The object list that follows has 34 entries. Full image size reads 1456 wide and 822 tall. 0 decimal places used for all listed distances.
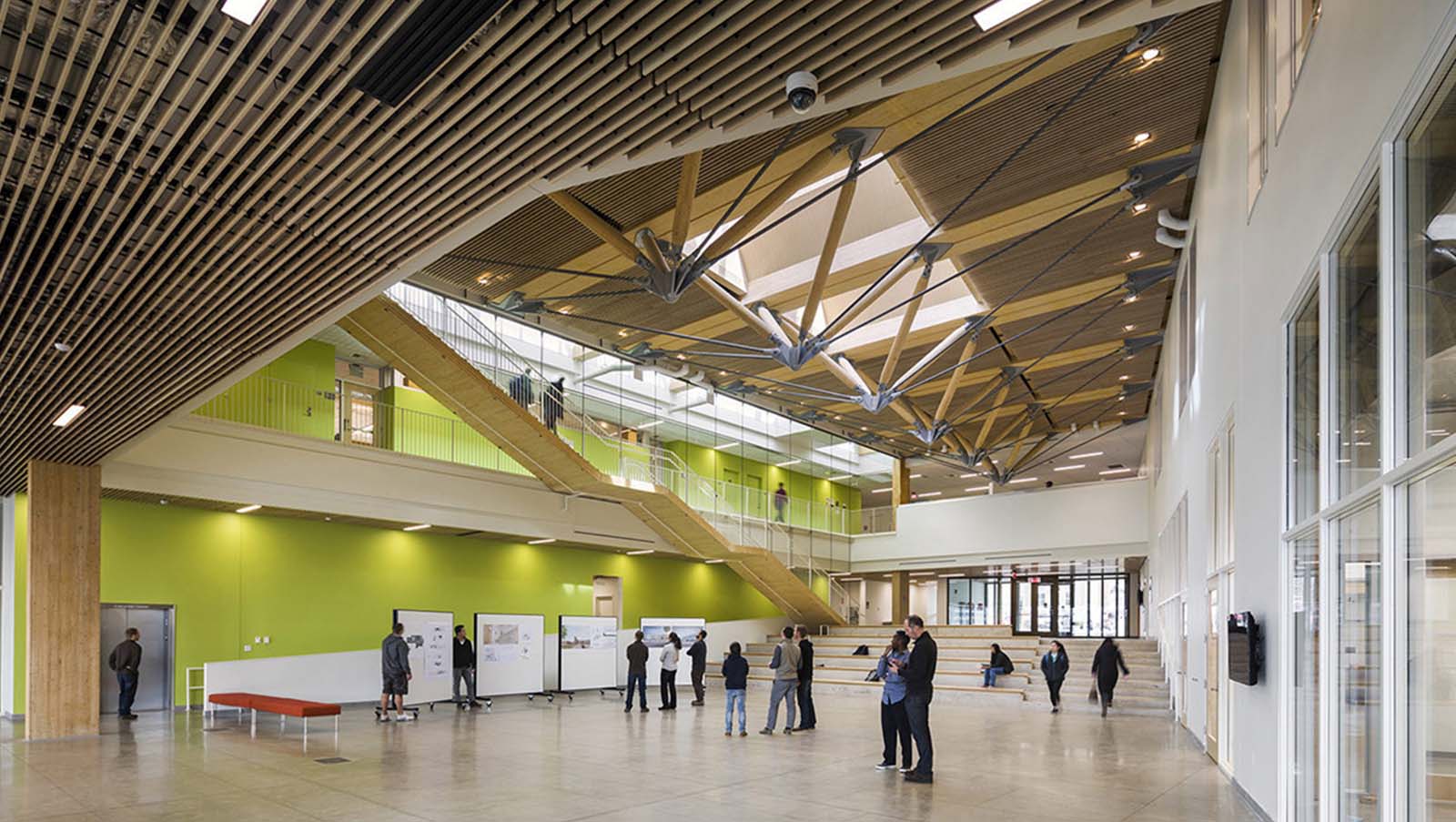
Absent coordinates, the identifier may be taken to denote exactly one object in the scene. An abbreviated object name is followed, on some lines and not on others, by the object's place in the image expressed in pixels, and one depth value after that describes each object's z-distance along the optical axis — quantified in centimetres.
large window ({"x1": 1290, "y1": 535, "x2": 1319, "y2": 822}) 633
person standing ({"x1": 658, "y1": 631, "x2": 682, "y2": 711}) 1842
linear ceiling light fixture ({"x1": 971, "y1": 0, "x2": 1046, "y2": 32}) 496
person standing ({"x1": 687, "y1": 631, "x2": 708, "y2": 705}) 1953
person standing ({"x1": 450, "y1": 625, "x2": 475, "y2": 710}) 1897
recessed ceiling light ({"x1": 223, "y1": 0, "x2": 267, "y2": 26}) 460
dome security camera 554
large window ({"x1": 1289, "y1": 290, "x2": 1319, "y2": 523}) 632
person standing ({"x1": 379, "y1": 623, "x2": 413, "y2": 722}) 1669
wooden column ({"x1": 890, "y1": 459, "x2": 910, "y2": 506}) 3341
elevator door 1778
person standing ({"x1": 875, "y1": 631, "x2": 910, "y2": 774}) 1062
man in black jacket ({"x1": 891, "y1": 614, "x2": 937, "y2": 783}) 1028
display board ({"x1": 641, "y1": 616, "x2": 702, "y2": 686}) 2308
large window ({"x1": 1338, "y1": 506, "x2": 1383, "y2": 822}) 478
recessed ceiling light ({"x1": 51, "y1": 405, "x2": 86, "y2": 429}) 1205
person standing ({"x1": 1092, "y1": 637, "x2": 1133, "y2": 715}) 1828
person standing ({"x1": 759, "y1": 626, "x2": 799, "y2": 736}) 1441
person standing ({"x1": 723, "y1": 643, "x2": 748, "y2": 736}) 1450
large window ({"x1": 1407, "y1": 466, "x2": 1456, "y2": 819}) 375
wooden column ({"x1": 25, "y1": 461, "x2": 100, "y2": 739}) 1402
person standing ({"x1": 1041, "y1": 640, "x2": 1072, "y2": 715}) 1944
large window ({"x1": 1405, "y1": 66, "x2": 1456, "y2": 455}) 372
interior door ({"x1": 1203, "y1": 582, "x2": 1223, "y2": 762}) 1139
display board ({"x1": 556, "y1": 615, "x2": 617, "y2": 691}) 2105
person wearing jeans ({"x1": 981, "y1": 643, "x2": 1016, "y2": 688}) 2198
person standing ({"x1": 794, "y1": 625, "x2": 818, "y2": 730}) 1517
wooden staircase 1714
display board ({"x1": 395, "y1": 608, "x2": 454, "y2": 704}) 1838
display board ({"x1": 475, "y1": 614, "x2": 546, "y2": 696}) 1969
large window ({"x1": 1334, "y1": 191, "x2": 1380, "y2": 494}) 481
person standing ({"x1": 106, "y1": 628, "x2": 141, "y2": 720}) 1648
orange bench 1336
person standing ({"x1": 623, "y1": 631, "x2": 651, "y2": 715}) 1825
